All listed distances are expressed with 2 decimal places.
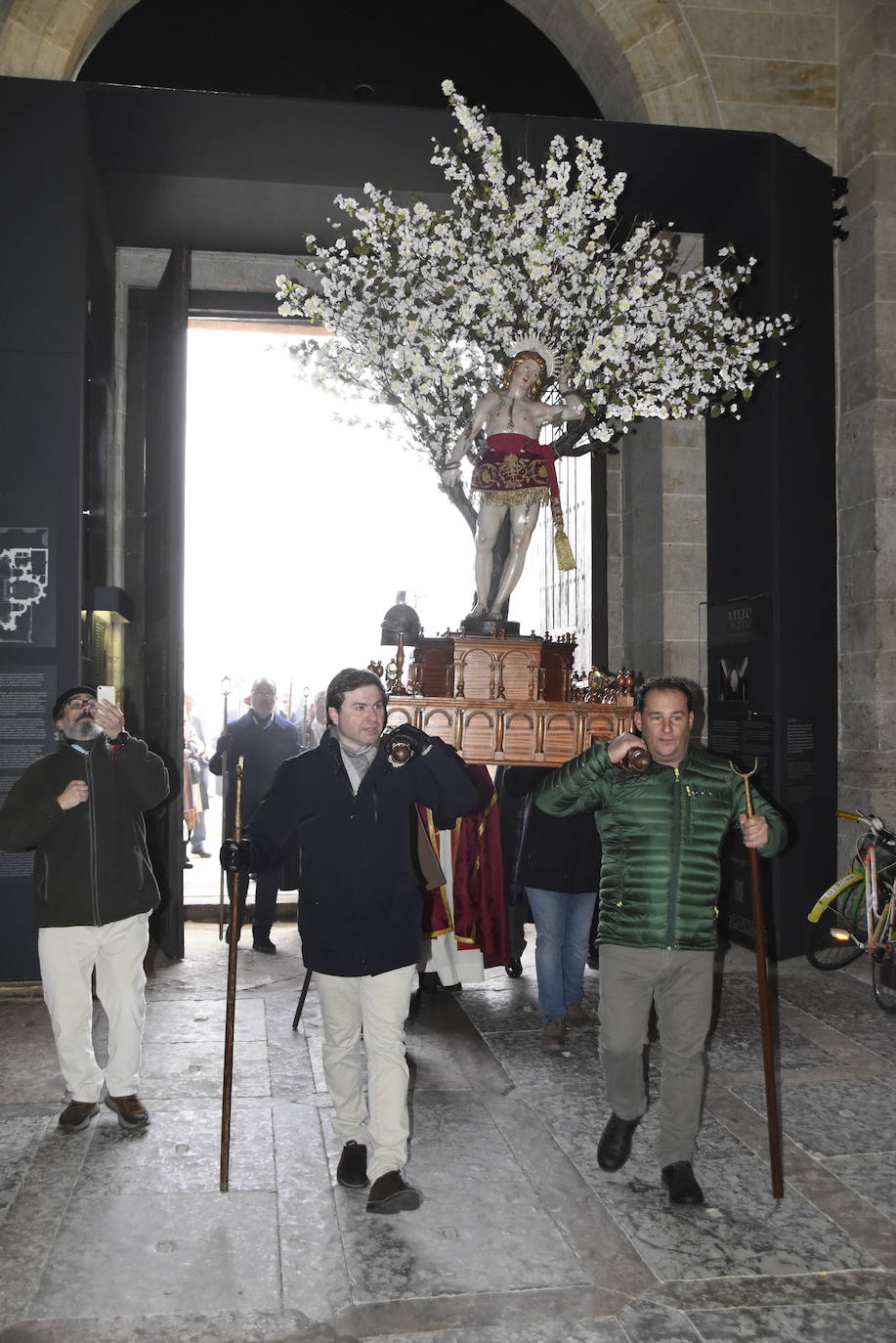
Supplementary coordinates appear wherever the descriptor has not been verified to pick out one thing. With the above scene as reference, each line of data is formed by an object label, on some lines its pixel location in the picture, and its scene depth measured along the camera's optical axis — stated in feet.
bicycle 22.57
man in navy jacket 13.38
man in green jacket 13.58
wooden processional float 17.76
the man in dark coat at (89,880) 15.78
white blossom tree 20.42
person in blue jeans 19.74
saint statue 19.20
